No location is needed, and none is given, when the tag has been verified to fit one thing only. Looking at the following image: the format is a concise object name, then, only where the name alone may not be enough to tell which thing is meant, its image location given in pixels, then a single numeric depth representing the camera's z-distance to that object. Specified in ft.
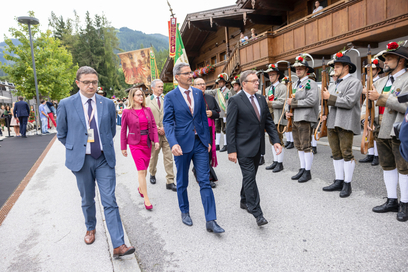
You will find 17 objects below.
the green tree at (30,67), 72.79
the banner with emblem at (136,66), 93.15
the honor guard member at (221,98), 27.89
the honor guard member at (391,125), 11.41
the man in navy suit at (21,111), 51.85
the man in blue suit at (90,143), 10.03
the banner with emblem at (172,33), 48.44
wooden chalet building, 30.94
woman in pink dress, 15.06
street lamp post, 53.21
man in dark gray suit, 12.02
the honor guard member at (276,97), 20.88
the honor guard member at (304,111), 17.38
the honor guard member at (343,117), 14.38
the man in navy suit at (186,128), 11.83
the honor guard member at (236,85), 27.65
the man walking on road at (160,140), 17.95
